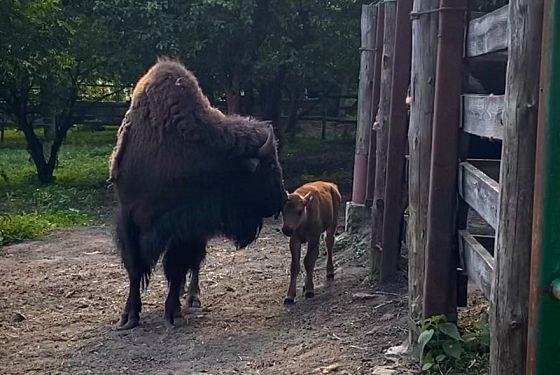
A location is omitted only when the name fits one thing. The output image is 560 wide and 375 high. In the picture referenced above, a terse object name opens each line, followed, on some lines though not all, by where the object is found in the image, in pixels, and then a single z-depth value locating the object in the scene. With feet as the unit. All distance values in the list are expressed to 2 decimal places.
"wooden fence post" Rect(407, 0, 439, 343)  14.87
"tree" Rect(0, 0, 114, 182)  39.22
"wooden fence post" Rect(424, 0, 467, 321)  14.16
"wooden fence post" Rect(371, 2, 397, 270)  22.04
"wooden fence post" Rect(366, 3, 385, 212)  24.79
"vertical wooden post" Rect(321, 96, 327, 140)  64.21
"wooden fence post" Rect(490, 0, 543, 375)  8.45
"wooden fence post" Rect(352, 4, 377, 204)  27.53
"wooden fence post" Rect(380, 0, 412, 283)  20.62
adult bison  19.77
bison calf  20.99
